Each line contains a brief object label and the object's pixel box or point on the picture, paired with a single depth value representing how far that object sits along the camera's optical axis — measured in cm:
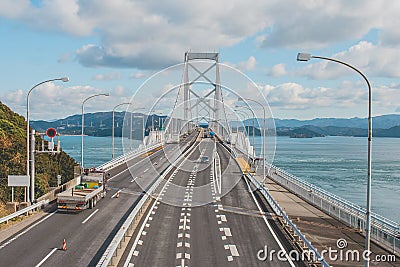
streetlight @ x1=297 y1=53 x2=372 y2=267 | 1506
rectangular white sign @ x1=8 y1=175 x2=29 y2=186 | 2803
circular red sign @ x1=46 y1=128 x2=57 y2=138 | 2989
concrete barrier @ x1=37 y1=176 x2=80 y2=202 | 2981
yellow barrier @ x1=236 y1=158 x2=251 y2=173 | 5136
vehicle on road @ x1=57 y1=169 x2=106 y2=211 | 2661
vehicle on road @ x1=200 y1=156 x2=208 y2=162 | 6417
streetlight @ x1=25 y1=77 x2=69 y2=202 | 2743
